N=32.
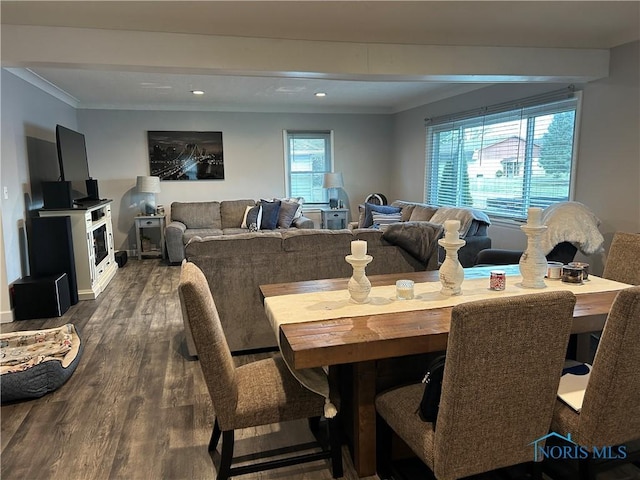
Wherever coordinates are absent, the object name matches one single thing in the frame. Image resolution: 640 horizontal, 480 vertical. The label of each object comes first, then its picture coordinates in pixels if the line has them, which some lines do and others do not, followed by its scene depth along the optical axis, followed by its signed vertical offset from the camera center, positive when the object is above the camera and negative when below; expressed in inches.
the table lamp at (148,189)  246.2 -7.8
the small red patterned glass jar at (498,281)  83.5 -21.3
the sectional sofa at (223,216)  247.4 -24.8
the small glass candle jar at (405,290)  78.7 -21.5
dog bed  98.0 -46.2
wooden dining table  58.9 -23.1
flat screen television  177.9 +7.7
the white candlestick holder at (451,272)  79.0 -18.4
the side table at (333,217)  277.3 -28.0
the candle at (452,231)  78.1 -10.7
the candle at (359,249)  74.7 -13.1
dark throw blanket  126.2 -19.1
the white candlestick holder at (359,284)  75.7 -19.6
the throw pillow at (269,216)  250.6 -24.2
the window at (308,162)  283.4 +7.8
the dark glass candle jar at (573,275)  87.7 -21.3
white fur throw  133.2 -18.3
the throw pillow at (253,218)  246.8 -25.1
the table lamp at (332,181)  273.4 -4.7
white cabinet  173.3 -30.3
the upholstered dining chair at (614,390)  51.3 -28.0
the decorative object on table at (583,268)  88.8 -20.0
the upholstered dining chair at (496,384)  48.1 -25.6
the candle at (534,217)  82.5 -8.8
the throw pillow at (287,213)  253.0 -23.0
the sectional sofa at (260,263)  116.3 -24.6
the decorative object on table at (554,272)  91.6 -21.4
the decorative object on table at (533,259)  82.8 -17.2
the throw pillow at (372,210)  233.6 -20.2
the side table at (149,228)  248.1 -32.6
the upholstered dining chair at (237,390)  60.9 -34.5
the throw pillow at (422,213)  211.3 -20.0
